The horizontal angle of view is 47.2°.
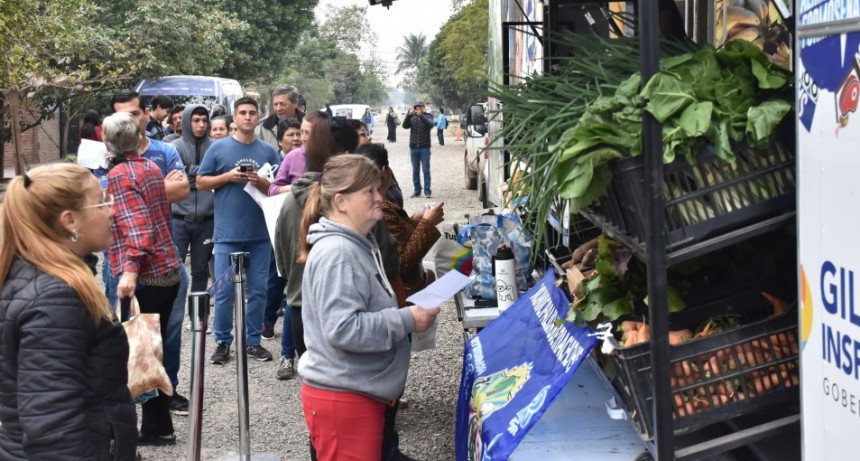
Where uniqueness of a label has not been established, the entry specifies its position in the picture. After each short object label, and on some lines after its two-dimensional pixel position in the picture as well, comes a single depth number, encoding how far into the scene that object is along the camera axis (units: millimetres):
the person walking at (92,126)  12094
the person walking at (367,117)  53219
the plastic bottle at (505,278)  4879
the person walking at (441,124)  42241
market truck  2111
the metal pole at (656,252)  2516
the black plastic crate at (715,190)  2584
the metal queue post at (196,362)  4977
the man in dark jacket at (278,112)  10133
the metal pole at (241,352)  5527
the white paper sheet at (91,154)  7174
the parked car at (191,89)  28078
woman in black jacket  3014
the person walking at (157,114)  11102
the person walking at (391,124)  49375
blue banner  3175
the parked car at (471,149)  11395
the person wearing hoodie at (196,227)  8289
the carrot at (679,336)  2945
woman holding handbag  5664
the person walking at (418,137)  19484
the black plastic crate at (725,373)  2695
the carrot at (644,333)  2983
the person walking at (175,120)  11898
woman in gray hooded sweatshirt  3789
